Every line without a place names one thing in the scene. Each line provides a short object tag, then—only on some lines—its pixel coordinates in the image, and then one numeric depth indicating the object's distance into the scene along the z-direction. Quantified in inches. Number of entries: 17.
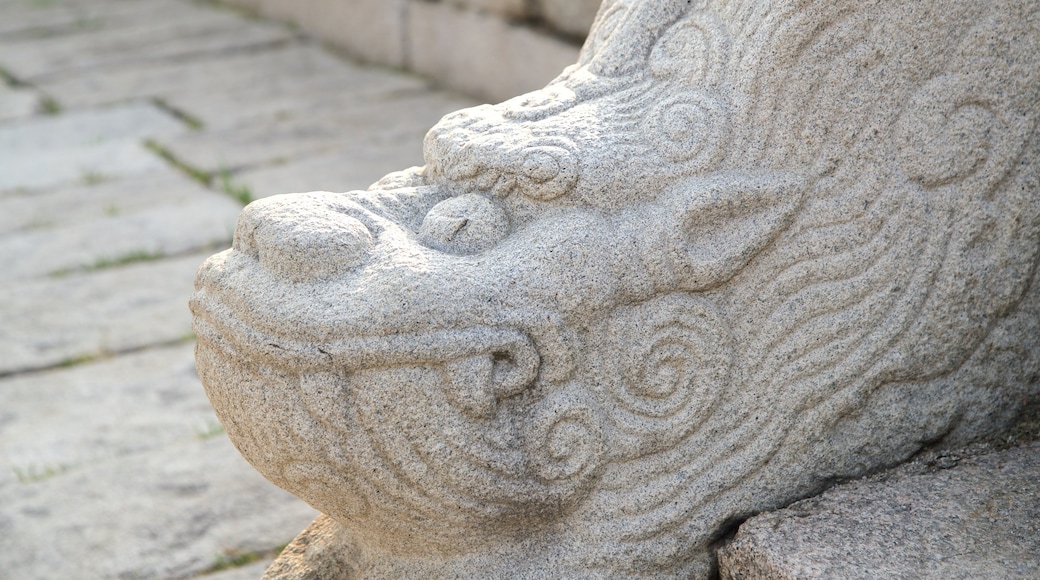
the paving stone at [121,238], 136.3
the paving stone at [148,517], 83.6
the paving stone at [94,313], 115.7
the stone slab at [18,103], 195.3
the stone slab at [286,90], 191.2
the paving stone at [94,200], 149.4
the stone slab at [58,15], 257.6
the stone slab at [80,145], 166.6
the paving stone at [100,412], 98.1
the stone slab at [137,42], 228.1
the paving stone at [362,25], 206.4
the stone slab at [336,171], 153.3
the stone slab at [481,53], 163.6
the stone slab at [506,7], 168.1
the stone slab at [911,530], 55.4
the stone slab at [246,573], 82.2
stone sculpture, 55.4
